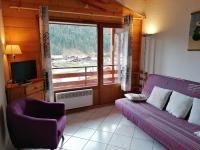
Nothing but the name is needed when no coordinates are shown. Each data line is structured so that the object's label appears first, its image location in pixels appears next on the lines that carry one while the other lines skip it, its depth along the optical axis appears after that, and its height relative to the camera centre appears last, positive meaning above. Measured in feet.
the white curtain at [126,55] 11.70 -0.02
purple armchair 6.13 -2.90
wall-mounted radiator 10.74 -2.96
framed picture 8.36 +1.15
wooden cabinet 7.85 -1.84
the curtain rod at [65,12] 9.06 +2.68
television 8.29 -0.88
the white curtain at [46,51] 9.13 +0.21
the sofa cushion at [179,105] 7.47 -2.37
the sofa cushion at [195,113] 6.89 -2.51
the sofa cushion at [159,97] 8.70 -2.34
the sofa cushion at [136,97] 9.73 -2.55
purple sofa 5.93 -2.97
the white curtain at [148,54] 11.84 +0.06
